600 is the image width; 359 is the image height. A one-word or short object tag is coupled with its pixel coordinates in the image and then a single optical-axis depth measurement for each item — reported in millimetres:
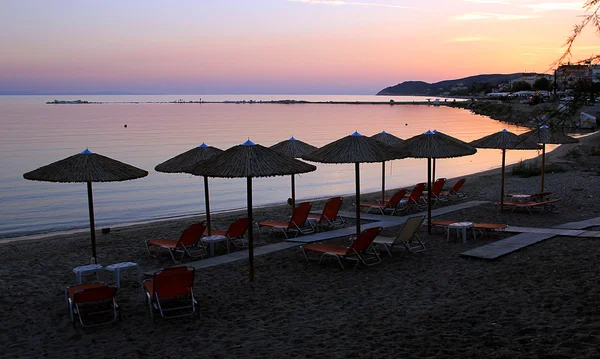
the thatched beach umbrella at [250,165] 7258
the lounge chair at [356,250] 8141
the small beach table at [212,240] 9375
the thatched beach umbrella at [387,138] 13859
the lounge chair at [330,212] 11438
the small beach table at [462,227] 9688
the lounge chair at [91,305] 5969
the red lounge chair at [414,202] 13664
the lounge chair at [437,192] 14547
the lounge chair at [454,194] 14891
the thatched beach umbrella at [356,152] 8562
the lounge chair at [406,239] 8648
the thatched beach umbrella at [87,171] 8008
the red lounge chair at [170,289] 6164
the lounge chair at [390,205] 13047
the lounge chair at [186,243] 9117
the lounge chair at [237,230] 9719
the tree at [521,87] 120969
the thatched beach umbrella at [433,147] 9734
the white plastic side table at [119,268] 7367
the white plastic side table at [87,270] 7309
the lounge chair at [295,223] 10875
